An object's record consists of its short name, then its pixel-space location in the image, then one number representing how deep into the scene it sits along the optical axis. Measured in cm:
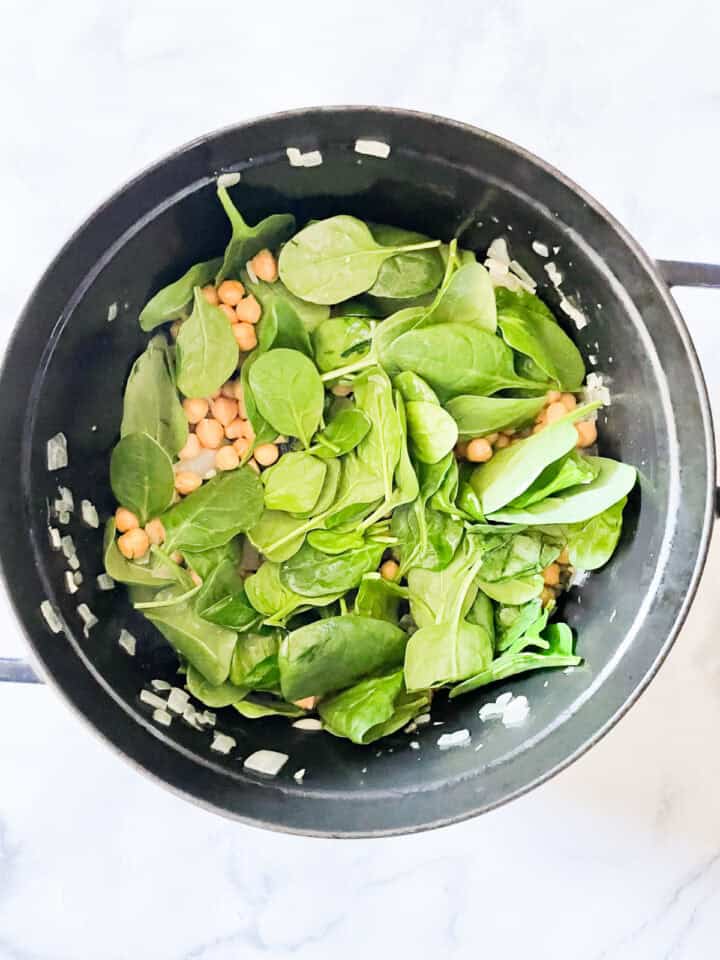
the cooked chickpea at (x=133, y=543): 79
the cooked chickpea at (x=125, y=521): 80
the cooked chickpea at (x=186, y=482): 81
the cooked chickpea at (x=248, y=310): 80
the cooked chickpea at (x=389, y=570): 82
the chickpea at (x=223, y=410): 83
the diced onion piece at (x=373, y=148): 71
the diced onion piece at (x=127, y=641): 79
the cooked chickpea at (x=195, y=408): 81
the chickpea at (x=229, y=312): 80
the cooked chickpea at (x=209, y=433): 82
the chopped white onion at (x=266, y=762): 75
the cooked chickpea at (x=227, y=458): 82
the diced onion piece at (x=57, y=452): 73
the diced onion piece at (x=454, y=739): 78
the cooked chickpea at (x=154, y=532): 81
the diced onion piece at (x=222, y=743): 75
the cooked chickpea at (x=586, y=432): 81
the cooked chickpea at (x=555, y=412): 81
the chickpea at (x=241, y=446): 83
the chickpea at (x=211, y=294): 80
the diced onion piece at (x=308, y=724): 81
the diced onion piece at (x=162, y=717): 75
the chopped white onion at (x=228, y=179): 71
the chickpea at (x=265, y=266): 79
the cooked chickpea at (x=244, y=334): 80
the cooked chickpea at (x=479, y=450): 81
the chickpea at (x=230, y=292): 80
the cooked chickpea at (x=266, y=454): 81
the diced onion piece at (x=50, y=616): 71
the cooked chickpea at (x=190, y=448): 82
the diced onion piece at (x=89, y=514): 78
